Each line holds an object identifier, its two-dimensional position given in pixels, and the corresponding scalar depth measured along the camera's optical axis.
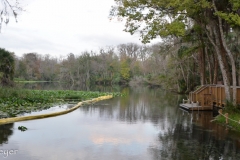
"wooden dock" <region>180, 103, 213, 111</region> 18.03
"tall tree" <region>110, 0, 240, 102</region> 13.77
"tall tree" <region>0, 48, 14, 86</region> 22.42
